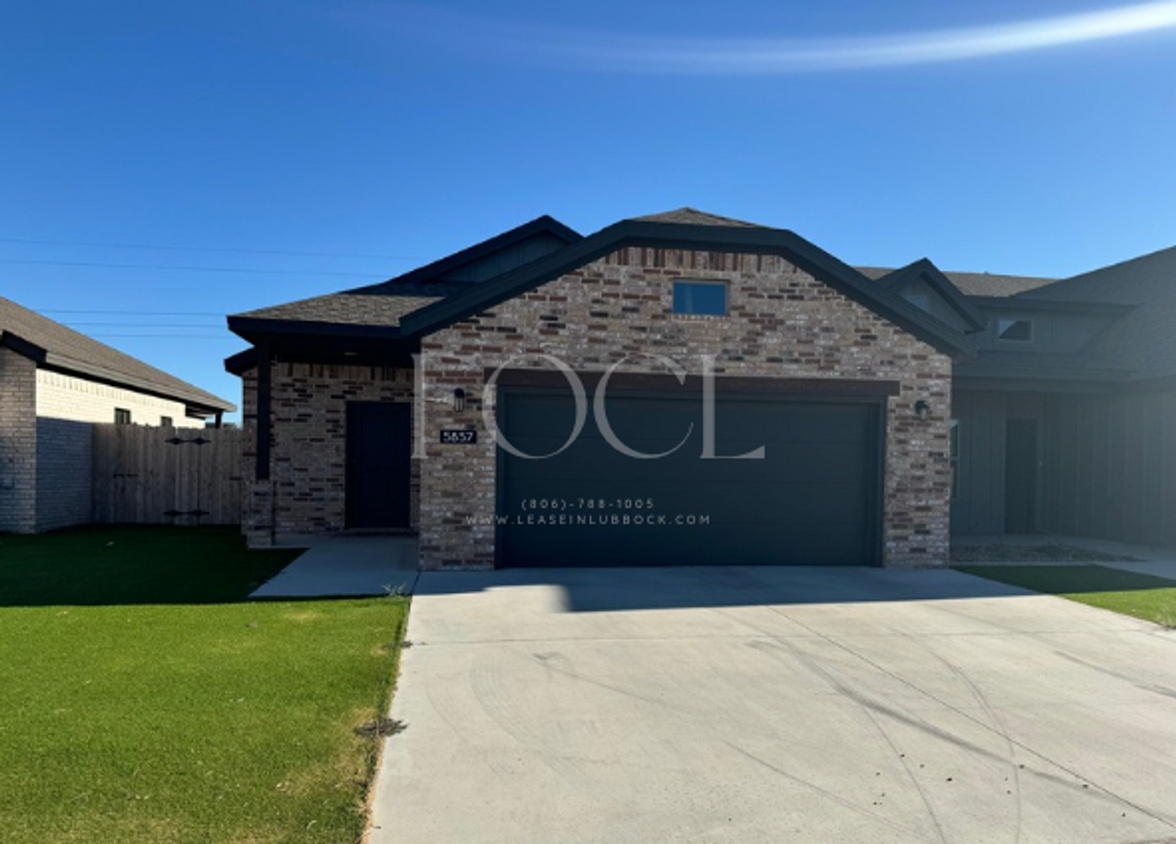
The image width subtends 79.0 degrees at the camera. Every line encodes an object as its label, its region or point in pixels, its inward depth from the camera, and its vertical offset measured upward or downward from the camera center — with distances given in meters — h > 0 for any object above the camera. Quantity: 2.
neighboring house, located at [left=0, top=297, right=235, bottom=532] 12.52 -0.07
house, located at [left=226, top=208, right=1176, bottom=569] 9.30 +0.22
